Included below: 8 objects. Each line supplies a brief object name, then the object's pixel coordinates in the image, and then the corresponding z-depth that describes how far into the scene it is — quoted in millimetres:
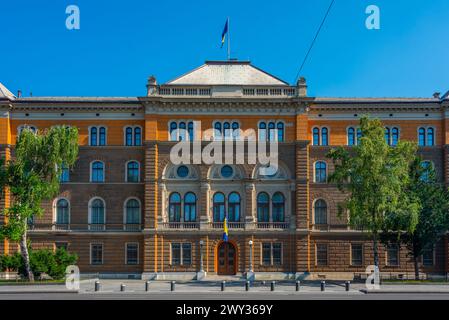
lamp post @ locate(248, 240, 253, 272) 49122
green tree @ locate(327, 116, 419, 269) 40531
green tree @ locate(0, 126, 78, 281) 40312
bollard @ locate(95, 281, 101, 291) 36056
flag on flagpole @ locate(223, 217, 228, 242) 48188
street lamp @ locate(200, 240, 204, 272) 49188
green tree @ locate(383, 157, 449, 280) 43281
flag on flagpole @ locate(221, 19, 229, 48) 52469
